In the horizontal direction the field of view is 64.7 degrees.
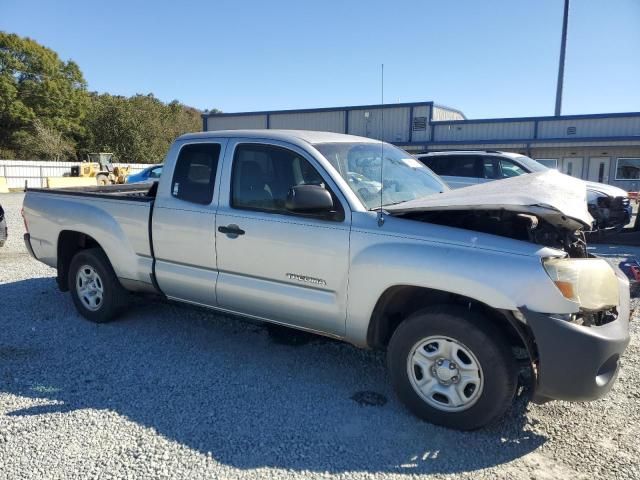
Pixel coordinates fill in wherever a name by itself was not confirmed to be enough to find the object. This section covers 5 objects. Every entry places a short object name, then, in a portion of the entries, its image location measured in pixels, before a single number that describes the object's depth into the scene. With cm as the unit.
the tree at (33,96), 4494
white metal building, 2581
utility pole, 2556
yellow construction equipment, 2850
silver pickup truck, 296
